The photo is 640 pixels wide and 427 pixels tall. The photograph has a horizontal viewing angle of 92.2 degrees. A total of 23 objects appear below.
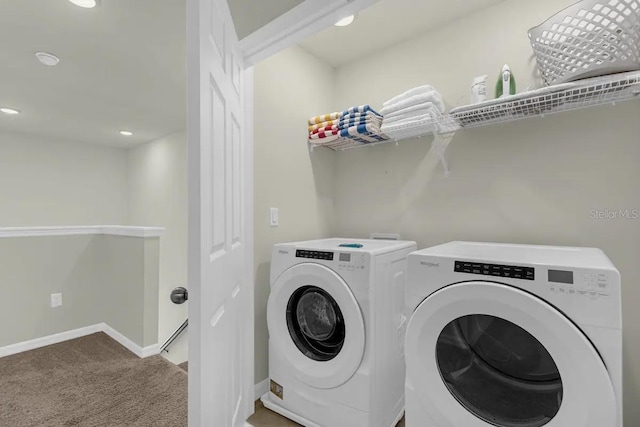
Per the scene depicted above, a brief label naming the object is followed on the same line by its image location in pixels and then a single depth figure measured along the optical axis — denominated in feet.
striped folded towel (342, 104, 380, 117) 6.23
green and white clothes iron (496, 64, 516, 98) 5.07
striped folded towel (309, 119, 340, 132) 6.71
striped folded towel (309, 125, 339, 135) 6.68
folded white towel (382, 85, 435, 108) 5.67
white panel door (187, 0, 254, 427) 2.91
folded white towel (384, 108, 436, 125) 5.61
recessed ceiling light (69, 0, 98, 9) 5.49
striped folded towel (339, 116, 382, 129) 6.19
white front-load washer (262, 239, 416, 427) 4.62
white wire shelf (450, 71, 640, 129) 4.03
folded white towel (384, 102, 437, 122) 5.59
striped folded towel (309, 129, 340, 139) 6.68
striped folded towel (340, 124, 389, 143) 6.18
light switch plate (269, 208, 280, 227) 6.28
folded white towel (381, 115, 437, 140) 5.62
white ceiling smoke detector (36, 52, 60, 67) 7.54
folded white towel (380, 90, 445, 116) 5.61
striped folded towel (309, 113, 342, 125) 6.80
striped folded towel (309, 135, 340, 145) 6.74
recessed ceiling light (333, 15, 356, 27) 6.02
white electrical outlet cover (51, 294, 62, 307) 9.03
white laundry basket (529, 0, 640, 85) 3.74
